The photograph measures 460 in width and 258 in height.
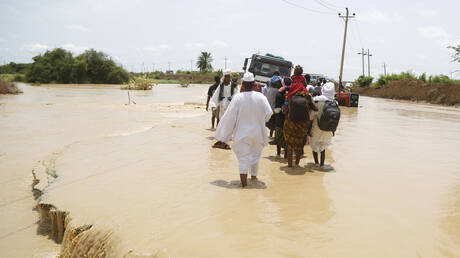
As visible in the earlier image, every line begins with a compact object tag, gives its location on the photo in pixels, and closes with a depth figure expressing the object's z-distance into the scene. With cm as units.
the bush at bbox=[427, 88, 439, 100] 3408
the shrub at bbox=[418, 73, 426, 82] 4094
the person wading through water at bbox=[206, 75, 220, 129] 953
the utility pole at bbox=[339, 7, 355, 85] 3112
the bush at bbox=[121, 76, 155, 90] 3981
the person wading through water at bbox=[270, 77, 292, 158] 668
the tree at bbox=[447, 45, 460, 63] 2870
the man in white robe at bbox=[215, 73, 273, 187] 506
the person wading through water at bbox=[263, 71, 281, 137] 730
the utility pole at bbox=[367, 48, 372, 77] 5938
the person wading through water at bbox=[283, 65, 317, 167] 587
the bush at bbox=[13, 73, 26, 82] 6149
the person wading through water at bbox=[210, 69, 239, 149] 906
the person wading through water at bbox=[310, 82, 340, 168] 590
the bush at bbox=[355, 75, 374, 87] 5297
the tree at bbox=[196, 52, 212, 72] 9569
